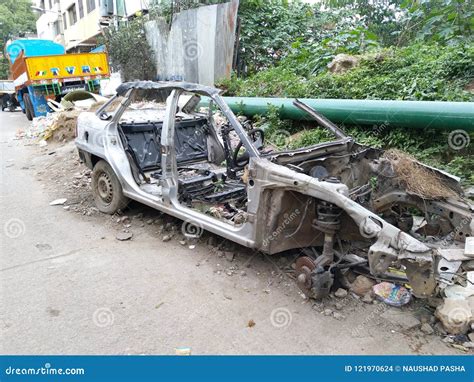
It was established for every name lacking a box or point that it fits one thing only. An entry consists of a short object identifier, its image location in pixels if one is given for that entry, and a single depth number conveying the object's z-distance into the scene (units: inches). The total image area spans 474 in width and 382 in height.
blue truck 534.3
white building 781.3
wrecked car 114.2
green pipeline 193.2
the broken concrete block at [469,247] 118.7
